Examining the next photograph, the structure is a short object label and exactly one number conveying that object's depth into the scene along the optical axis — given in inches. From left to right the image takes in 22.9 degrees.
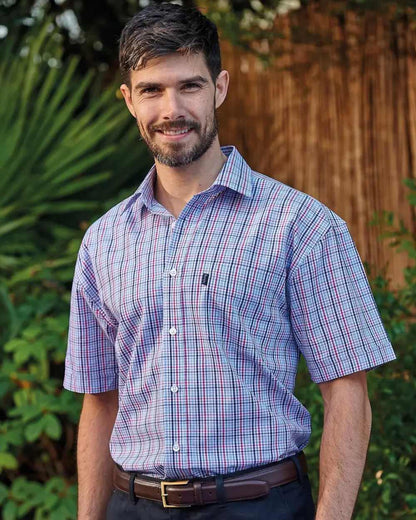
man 82.6
